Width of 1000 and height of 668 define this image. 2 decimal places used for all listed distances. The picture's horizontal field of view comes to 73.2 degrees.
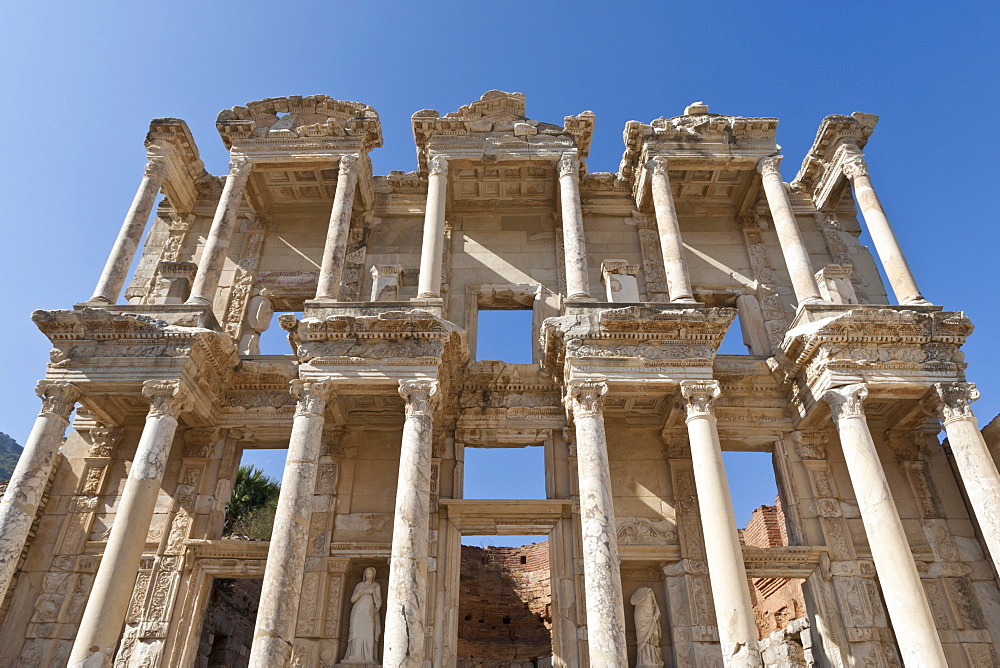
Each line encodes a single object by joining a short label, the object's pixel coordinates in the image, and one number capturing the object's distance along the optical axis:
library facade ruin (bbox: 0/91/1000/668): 11.06
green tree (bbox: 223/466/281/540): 25.80
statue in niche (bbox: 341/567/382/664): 11.90
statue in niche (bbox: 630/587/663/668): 11.80
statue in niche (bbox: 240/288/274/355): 15.72
